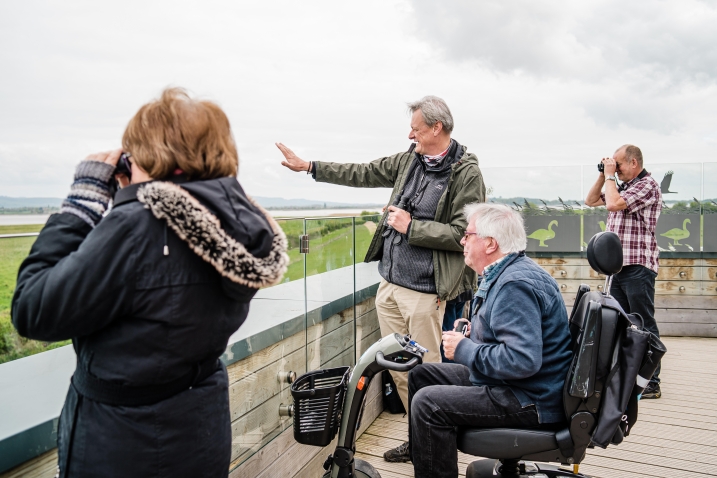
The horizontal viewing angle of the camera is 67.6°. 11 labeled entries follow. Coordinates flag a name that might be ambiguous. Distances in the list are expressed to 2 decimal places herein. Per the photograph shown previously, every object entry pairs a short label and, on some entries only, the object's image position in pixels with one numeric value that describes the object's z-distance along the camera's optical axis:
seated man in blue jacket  1.84
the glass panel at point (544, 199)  6.33
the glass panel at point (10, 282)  1.26
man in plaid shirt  3.81
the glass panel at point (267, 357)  2.12
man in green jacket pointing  2.77
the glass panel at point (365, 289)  3.34
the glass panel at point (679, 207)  5.89
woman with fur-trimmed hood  1.03
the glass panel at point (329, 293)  2.70
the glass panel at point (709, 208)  5.79
